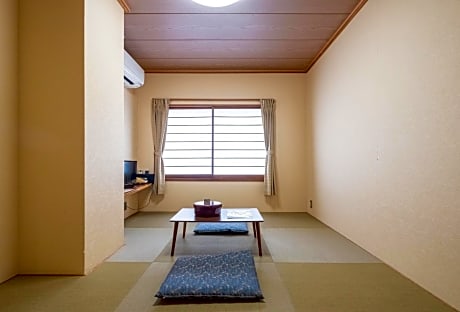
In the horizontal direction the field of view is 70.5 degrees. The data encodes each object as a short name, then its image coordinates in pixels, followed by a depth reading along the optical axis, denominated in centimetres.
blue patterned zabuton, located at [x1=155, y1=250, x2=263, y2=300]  207
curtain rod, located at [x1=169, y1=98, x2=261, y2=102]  572
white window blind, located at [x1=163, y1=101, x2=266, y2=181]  582
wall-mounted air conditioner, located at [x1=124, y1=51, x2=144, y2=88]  431
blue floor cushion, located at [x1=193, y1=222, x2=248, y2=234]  397
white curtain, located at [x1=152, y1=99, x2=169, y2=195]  564
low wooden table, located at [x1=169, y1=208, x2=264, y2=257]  312
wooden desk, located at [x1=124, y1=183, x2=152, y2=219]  448
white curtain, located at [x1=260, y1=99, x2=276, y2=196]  565
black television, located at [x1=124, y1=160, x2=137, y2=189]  477
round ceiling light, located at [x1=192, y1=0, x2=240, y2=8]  291
